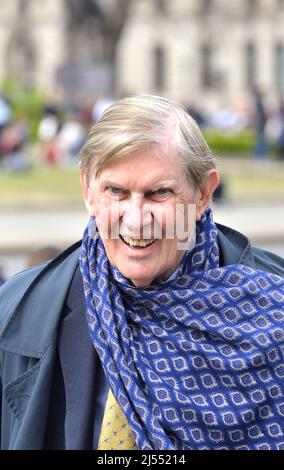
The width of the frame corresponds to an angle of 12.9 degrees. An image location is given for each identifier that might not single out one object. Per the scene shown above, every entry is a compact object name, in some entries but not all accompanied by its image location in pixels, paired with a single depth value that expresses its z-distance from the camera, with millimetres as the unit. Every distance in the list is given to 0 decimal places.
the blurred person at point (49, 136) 25984
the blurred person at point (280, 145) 29078
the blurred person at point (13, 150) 23227
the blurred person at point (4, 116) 25516
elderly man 2791
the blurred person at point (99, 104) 28138
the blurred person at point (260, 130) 28547
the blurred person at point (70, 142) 25938
